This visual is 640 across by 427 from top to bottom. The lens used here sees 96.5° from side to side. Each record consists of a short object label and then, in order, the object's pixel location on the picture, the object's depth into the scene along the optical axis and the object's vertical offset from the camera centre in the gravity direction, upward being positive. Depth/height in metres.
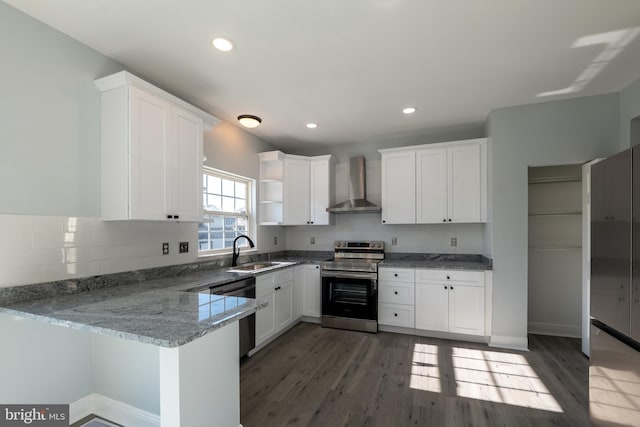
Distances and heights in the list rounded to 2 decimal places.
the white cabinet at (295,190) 4.16 +0.35
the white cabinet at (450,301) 3.28 -1.05
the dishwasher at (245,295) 2.62 -0.83
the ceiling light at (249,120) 2.89 +0.94
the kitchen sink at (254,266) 3.11 -0.66
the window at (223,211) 3.31 +0.02
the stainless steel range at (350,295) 3.62 -1.07
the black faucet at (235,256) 3.39 -0.52
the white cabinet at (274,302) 3.09 -1.09
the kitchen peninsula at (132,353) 1.29 -0.81
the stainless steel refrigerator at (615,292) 1.48 -0.44
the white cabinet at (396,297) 3.55 -1.07
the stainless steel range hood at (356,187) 4.12 +0.39
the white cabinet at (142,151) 2.06 +0.48
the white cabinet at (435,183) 3.53 +0.39
